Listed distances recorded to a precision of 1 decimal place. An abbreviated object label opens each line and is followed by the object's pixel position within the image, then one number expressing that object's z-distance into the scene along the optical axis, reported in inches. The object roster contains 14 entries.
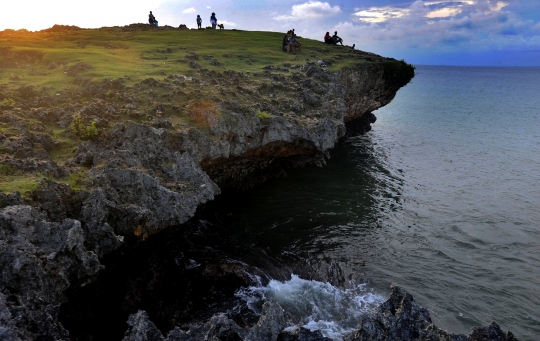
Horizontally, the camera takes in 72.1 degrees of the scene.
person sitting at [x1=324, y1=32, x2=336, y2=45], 2284.0
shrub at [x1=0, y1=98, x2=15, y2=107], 759.6
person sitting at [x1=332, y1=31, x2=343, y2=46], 2283.5
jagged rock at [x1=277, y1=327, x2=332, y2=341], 415.2
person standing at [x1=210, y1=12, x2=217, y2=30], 2335.1
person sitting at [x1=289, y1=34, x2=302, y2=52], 1845.5
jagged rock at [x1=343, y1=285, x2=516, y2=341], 406.3
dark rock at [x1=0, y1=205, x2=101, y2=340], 366.0
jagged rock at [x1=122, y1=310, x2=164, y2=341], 398.0
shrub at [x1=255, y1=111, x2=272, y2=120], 982.4
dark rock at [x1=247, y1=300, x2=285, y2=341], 411.8
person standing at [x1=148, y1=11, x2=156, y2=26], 2202.4
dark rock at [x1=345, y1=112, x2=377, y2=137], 1999.3
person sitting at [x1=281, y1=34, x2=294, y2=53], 1855.3
